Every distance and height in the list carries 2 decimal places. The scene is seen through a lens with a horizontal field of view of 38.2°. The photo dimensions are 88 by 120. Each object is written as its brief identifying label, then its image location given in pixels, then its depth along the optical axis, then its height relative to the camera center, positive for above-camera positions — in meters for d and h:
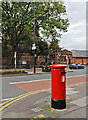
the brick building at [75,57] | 49.15 +2.20
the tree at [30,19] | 22.58 +8.03
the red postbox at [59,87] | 4.32 -0.84
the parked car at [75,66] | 30.28 -0.87
